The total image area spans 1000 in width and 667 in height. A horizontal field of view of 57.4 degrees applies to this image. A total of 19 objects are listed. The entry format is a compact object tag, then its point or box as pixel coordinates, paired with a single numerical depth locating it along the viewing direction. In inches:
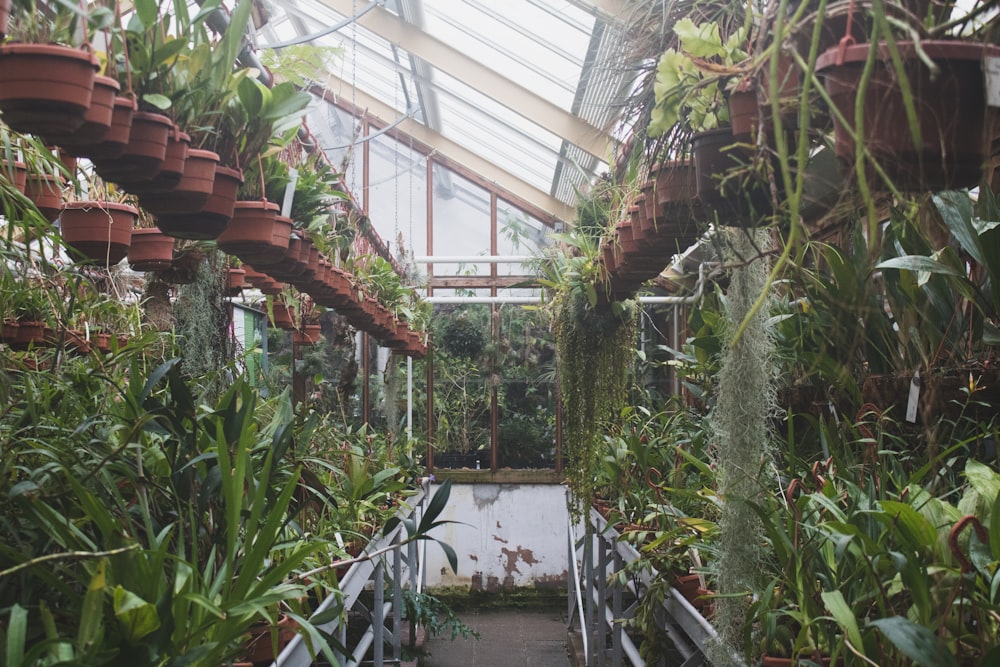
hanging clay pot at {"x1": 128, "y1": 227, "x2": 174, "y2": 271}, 118.8
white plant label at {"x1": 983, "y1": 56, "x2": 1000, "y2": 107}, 40.1
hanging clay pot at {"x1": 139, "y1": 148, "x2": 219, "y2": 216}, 80.4
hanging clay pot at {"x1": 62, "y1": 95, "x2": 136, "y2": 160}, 69.6
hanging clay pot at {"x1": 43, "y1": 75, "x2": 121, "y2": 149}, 66.2
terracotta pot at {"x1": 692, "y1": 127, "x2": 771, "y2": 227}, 72.7
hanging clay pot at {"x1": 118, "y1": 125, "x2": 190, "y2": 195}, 76.5
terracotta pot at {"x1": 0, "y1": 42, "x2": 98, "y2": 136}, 61.1
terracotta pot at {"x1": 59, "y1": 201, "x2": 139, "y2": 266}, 114.1
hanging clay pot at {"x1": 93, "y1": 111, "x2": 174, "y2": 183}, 73.4
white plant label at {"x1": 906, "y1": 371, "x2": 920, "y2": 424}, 94.4
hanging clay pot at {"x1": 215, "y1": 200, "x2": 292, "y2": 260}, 101.8
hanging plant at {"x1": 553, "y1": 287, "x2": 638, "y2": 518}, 185.5
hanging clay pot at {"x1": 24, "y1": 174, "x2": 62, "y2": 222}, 105.1
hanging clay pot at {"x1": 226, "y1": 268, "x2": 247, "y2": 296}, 172.1
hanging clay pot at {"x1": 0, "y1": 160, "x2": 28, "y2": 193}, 96.7
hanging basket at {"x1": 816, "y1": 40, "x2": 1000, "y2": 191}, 41.1
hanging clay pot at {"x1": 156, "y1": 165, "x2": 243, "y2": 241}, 87.7
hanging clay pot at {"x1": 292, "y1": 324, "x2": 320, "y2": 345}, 237.0
